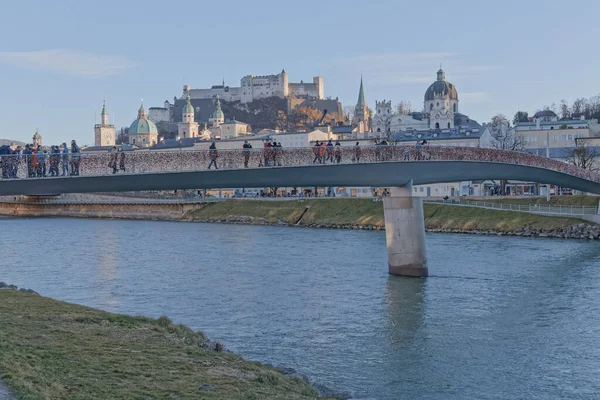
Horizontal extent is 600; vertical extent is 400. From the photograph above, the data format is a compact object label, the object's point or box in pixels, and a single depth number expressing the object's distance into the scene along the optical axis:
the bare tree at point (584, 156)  103.76
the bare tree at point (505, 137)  122.54
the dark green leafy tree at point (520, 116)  191.26
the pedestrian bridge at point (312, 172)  33.59
